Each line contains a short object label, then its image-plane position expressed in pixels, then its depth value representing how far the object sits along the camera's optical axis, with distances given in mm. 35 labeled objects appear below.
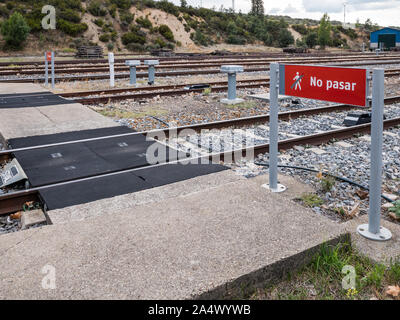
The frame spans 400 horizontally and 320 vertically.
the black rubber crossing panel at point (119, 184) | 4605
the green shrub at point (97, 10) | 46094
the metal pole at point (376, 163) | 3525
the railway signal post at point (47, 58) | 14844
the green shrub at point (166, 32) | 46094
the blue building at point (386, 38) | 53219
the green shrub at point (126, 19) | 45831
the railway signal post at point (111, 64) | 14208
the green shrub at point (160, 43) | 42688
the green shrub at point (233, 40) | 52812
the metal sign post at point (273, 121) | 4605
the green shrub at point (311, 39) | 57547
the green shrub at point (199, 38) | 48250
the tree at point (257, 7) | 83000
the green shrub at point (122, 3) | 49594
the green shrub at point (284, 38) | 57609
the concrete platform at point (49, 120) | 8152
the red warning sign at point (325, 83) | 3703
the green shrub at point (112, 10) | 46688
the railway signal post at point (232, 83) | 11344
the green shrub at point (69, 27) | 40500
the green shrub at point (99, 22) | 44119
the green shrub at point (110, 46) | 39062
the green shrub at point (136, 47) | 39469
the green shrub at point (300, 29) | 76500
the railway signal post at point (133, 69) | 14595
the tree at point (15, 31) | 34031
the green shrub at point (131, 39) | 41656
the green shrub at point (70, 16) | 42969
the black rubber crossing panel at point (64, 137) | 7211
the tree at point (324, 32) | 57156
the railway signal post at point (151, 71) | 14658
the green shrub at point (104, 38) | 41250
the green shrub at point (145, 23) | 46656
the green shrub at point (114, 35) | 42062
